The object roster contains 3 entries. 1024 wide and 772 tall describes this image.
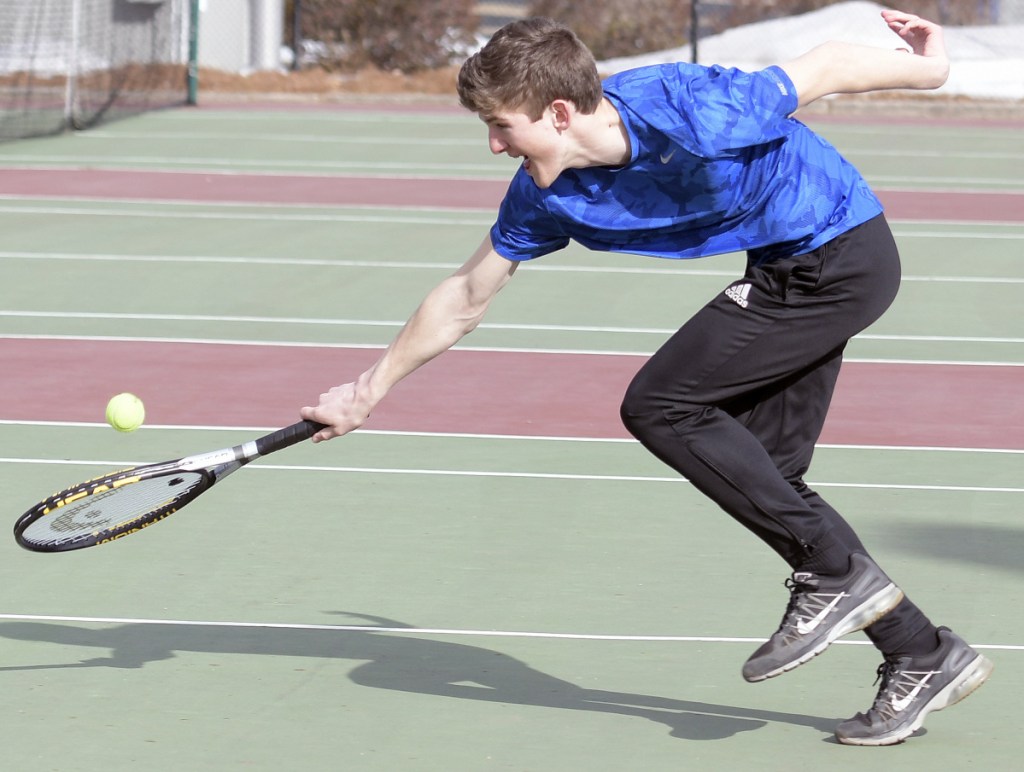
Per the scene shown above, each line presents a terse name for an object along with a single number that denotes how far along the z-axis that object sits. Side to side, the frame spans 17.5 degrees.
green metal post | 40.81
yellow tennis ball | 9.24
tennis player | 6.99
